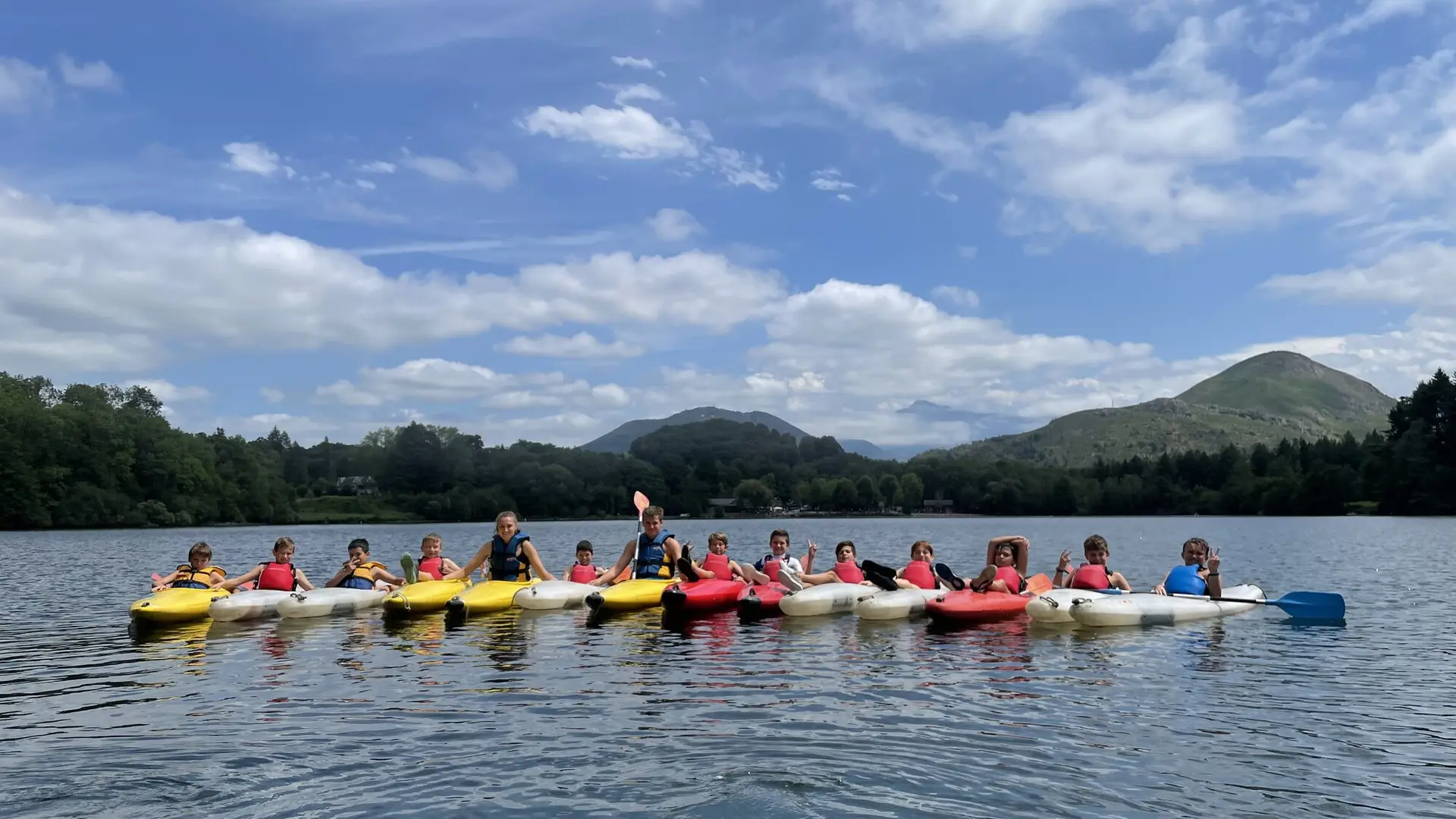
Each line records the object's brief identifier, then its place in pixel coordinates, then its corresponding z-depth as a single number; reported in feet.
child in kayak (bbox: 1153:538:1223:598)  60.90
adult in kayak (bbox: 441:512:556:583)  66.03
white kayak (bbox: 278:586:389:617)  62.44
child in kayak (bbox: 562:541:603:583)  69.15
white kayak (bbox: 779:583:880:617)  62.03
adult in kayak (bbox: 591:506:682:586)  67.05
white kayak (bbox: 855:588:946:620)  60.29
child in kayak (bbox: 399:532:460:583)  69.21
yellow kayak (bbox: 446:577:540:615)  61.87
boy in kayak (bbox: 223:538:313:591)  65.16
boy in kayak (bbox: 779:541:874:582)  65.77
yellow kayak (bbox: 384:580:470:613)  63.10
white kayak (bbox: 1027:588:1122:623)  56.24
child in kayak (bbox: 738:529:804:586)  68.03
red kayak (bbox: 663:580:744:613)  61.67
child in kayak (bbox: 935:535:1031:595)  60.80
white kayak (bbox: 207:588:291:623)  60.39
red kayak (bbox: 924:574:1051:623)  58.08
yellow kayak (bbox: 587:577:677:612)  62.93
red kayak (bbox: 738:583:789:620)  61.57
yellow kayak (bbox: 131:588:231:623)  59.11
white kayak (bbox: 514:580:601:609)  63.16
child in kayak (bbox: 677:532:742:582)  66.90
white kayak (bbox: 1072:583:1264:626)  56.39
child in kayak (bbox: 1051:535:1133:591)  60.64
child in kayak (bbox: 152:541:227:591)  63.05
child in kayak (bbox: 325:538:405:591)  69.05
